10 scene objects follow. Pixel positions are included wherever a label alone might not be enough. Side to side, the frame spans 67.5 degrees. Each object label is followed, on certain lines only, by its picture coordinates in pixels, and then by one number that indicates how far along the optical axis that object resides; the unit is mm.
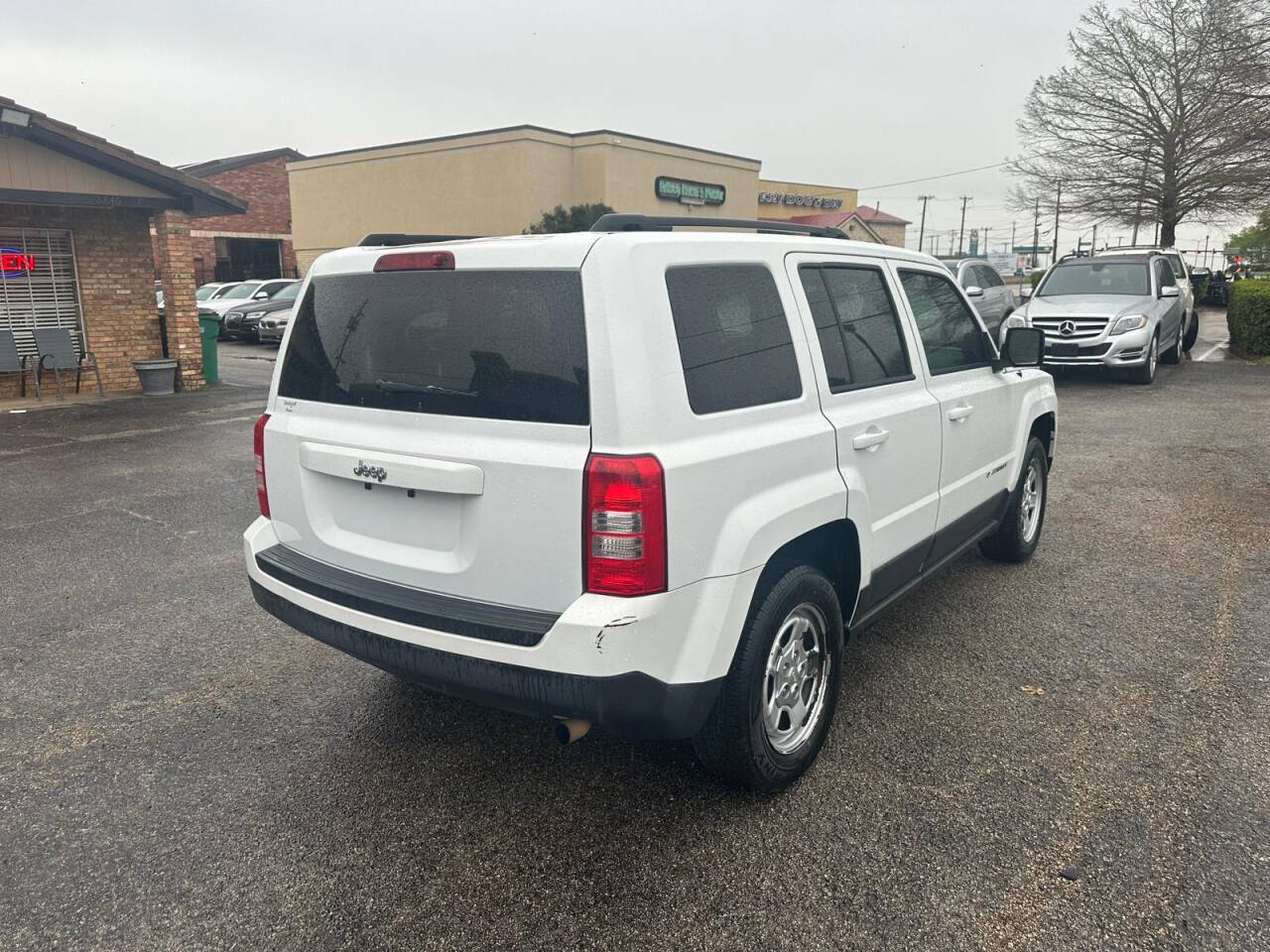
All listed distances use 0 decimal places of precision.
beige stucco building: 33406
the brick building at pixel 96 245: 12688
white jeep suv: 2658
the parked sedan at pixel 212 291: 26312
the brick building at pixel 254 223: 37906
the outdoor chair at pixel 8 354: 13414
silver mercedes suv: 13305
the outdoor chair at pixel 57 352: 13633
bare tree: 28219
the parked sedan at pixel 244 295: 24453
